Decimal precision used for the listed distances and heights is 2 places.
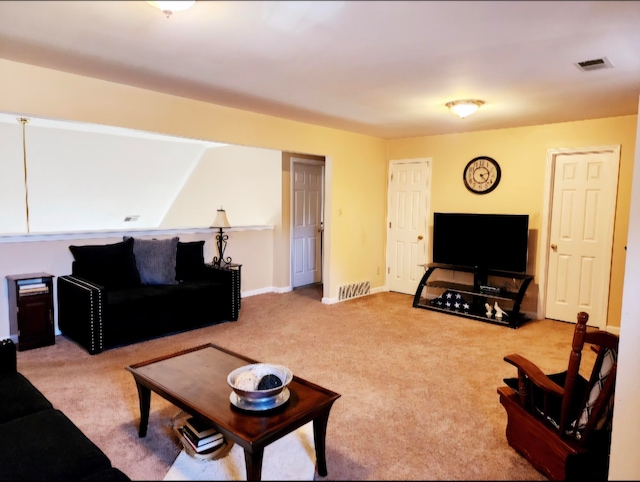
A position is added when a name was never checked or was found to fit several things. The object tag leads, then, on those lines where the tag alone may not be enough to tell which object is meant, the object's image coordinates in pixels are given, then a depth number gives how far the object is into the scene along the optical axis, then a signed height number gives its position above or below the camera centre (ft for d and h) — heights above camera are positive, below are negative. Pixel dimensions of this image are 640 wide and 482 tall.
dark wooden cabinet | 12.24 -3.15
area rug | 3.61 -3.41
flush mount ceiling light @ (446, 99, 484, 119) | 12.42 +2.97
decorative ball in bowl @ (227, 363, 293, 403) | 6.24 -2.69
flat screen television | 16.24 -1.32
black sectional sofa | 5.00 -3.15
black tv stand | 15.87 -3.53
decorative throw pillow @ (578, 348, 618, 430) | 5.97 -2.67
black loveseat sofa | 12.32 -2.86
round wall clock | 17.49 +1.37
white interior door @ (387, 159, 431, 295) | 19.74 -0.80
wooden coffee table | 5.67 -3.06
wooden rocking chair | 6.02 -3.31
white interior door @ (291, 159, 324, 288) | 21.35 -0.88
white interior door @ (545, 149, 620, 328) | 15.05 -0.90
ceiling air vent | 8.96 +3.11
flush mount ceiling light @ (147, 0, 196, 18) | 6.02 +2.85
